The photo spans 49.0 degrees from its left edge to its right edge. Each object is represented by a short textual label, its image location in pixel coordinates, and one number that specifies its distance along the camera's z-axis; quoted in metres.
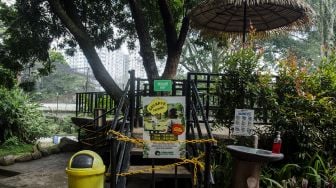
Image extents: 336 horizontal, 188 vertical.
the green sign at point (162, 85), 4.86
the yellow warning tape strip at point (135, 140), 4.07
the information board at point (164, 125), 4.26
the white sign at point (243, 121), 5.56
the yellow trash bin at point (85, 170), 4.09
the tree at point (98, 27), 10.18
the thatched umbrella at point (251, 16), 7.25
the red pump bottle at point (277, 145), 4.93
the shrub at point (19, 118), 11.84
